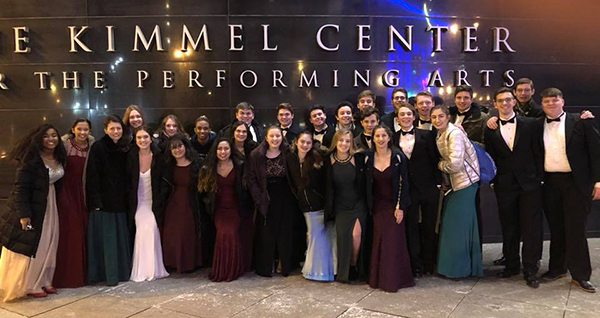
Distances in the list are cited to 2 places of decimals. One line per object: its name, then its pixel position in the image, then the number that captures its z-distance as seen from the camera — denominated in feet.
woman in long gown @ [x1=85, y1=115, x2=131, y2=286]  16.84
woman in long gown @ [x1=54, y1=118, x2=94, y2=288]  16.75
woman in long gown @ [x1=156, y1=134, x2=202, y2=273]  17.63
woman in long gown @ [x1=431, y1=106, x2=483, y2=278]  16.62
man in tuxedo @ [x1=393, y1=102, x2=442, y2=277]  16.97
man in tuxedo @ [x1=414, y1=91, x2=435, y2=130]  18.26
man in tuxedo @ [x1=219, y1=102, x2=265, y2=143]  20.06
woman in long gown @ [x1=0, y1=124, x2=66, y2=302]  15.30
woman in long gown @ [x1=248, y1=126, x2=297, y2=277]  17.37
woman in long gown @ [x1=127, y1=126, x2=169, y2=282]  17.47
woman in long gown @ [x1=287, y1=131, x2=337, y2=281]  16.92
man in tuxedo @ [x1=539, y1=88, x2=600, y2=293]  15.74
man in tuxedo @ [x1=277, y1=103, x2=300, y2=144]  19.85
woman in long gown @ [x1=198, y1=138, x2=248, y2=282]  17.31
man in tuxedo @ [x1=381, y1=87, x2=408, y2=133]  18.50
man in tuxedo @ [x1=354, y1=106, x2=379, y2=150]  17.67
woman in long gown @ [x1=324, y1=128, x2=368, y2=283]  16.46
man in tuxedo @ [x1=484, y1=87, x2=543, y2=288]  16.46
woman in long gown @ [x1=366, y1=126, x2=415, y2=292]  16.08
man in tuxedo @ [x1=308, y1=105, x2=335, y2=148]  19.56
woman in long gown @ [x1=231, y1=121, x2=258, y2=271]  18.10
